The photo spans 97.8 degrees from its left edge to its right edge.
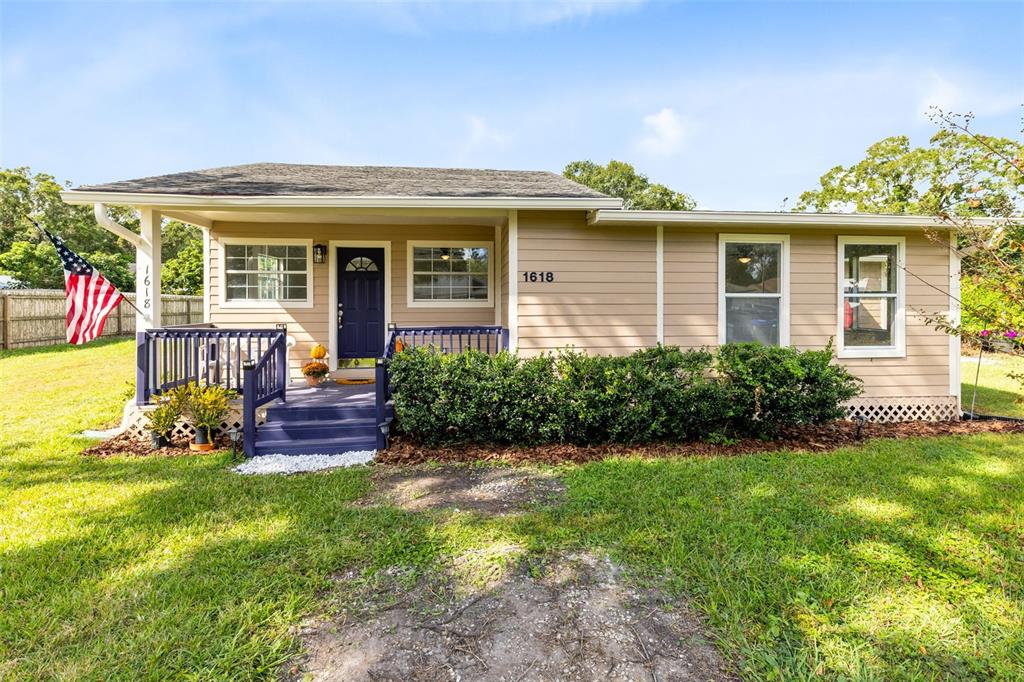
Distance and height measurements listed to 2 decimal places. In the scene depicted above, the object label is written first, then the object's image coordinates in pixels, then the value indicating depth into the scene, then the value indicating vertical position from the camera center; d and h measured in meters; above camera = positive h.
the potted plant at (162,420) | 4.86 -1.01
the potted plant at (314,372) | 6.36 -0.61
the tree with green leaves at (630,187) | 27.83 +9.20
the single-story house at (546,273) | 5.36 +0.82
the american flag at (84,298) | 4.79 +0.33
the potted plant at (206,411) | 4.90 -0.91
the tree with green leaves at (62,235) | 17.11 +4.79
